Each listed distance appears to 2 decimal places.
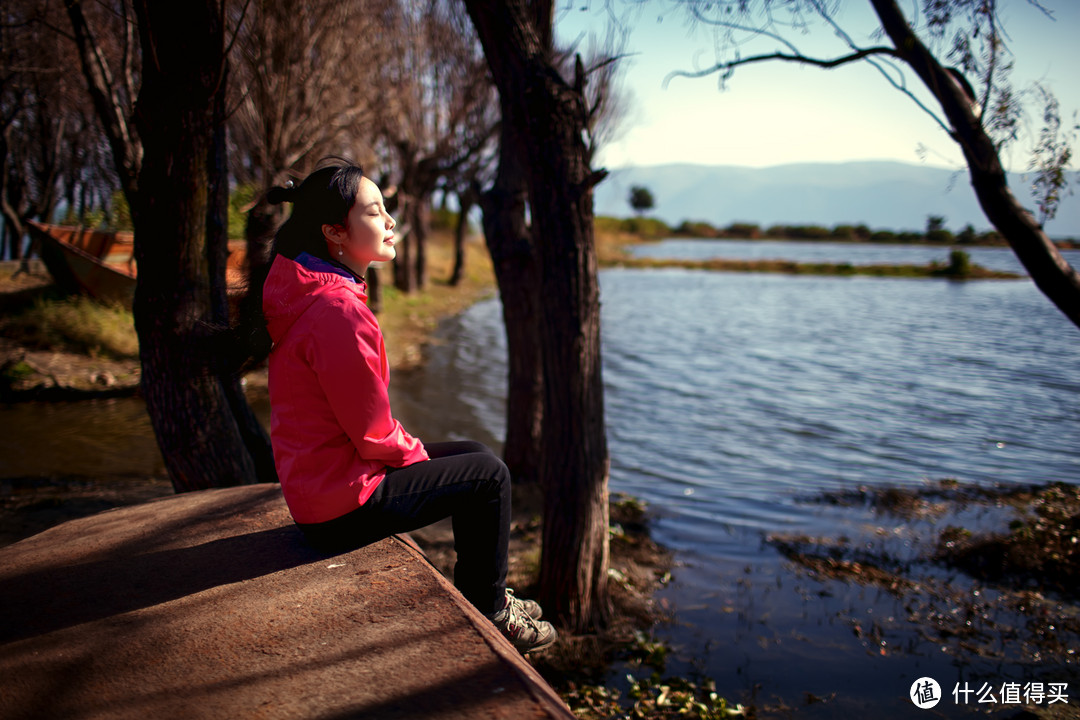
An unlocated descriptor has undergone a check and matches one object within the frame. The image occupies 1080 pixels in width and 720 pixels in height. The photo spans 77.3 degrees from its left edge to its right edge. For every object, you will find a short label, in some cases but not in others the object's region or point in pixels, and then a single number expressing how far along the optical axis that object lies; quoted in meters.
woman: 2.18
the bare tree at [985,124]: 4.71
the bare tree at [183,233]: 3.54
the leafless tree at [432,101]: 12.66
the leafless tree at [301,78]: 8.19
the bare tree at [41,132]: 10.20
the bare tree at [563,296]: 3.66
